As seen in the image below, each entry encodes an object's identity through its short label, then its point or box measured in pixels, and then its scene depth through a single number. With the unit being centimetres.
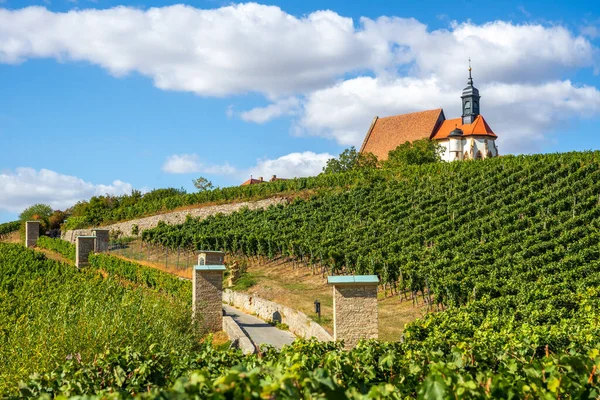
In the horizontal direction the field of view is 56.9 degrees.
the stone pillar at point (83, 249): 3319
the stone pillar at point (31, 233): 4676
